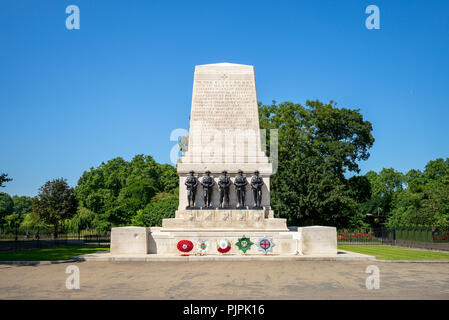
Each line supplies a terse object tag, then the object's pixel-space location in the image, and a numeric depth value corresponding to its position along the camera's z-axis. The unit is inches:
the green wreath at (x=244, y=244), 850.8
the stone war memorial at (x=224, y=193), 874.1
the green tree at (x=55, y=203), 2009.7
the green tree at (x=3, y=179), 1309.1
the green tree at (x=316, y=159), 1726.1
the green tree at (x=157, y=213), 1734.7
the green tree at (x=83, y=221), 2413.9
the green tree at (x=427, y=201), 1806.1
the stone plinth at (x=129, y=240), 869.8
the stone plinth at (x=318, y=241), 874.1
